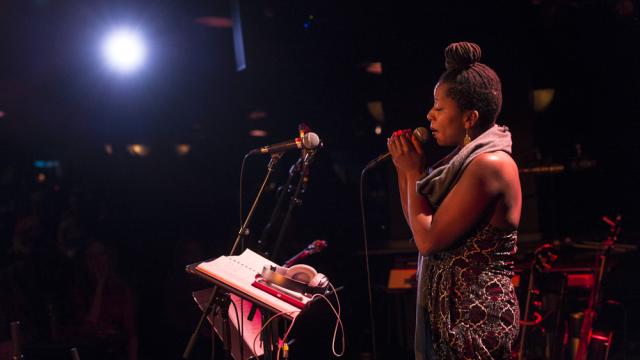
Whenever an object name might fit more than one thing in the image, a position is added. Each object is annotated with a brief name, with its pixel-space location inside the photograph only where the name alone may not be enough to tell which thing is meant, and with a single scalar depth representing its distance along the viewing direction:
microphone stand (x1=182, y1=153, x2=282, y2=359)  2.36
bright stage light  6.31
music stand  2.48
